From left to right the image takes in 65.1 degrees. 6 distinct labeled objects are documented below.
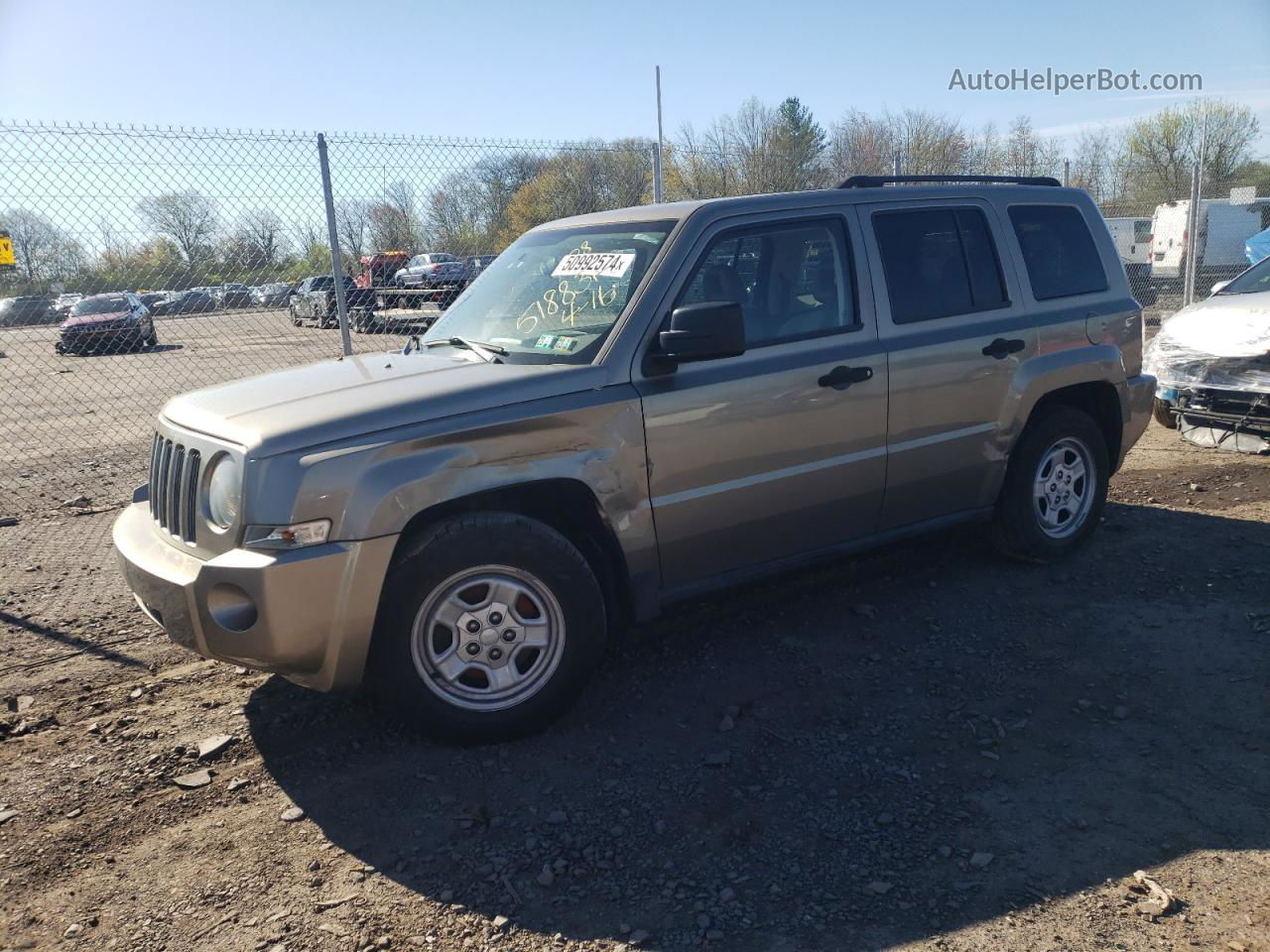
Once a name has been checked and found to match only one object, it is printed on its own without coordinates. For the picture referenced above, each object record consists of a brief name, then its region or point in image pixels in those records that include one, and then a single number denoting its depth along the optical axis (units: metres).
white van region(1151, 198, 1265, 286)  25.09
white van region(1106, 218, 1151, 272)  27.28
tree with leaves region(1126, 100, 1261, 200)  38.25
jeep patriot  3.33
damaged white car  7.32
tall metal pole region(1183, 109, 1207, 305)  12.92
